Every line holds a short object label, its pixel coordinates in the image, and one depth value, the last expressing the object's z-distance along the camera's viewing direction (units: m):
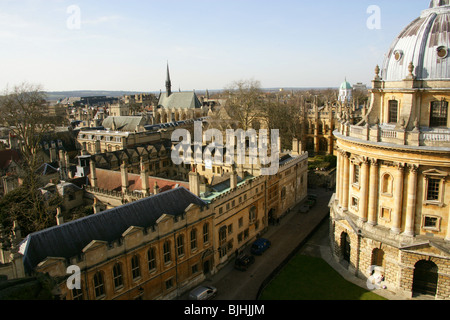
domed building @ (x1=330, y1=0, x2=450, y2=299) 23.20
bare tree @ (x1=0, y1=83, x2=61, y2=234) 38.06
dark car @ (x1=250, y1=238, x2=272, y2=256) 31.33
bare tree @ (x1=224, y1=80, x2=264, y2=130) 57.81
